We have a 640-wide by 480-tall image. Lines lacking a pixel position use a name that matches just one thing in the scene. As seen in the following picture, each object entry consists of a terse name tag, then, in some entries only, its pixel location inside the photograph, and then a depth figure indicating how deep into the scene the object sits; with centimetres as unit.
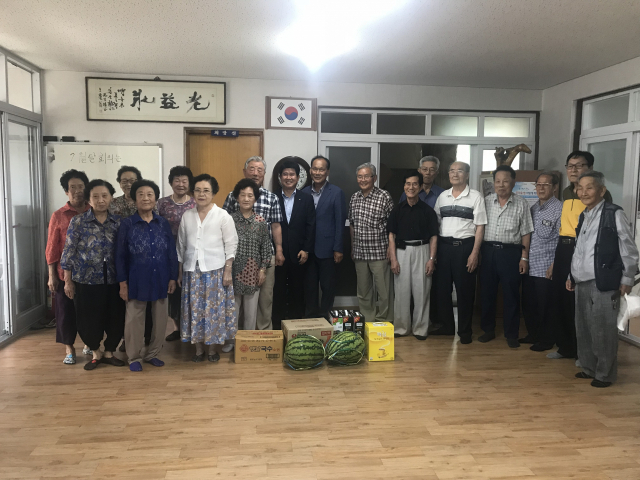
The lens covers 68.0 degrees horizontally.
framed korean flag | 509
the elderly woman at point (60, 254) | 343
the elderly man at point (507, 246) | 400
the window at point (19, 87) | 431
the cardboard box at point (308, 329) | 362
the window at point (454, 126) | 543
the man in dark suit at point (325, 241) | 430
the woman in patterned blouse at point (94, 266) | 322
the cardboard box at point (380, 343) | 365
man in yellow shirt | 363
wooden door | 511
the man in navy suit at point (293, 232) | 417
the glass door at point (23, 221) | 416
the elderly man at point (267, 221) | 394
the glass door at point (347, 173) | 533
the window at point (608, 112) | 450
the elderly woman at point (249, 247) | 366
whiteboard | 471
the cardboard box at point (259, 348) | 357
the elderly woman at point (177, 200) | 370
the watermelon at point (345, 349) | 349
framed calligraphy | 487
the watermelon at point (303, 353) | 341
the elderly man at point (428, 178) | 441
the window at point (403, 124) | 539
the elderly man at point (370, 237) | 423
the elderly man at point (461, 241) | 406
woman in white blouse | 343
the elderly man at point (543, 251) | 389
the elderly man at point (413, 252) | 412
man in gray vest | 309
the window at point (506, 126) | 551
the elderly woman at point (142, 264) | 324
